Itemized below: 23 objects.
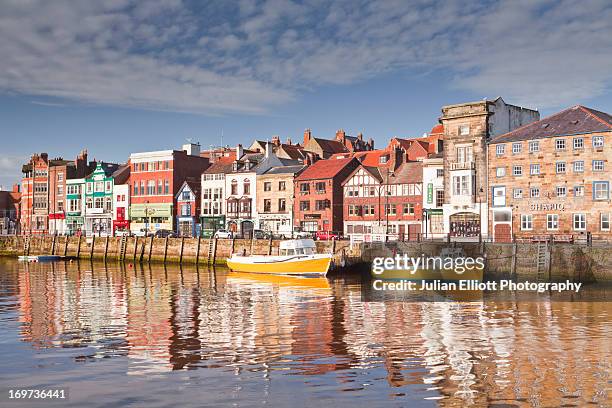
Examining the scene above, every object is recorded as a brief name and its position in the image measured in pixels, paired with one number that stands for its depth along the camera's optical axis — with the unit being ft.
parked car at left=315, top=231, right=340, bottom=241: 233.02
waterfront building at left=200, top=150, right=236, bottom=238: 306.14
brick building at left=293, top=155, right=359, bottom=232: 268.41
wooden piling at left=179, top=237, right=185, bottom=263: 240.12
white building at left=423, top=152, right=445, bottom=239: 226.99
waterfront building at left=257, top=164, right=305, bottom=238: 283.38
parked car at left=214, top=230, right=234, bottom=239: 248.73
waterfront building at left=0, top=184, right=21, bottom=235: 425.28
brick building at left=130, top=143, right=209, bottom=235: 323.78
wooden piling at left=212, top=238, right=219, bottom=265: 228.63
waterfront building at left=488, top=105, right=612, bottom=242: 184.03
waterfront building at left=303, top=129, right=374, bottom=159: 347.56
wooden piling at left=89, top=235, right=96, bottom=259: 272.90
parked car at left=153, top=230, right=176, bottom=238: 276.21
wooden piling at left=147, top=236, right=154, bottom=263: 251.46
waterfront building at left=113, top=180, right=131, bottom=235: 334.71
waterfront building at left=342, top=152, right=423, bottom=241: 243.60
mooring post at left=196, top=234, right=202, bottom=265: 233.96
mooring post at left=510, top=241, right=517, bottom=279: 164.11
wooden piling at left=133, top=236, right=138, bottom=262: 256.81
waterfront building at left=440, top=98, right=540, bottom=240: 208.44
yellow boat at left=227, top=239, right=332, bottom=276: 176.35
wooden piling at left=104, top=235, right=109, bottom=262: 265.34
